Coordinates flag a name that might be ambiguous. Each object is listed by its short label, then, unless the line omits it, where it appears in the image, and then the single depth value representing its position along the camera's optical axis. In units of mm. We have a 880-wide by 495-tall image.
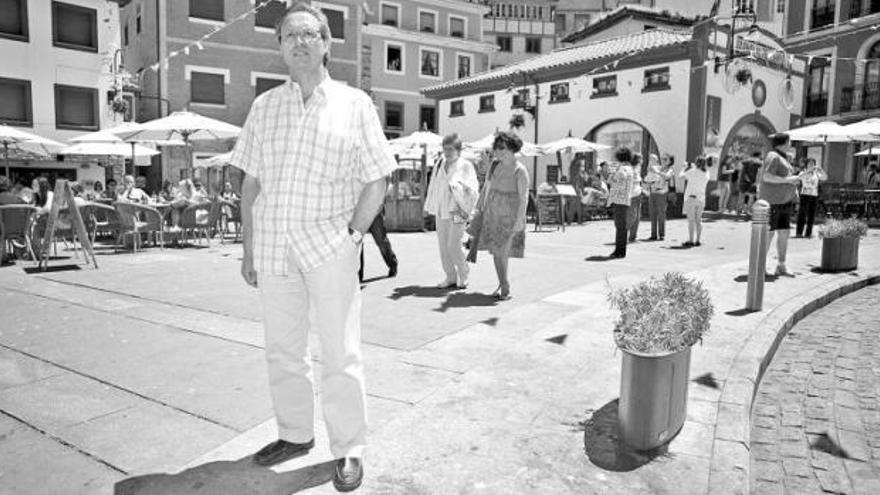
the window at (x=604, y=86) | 23253
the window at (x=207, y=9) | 26984
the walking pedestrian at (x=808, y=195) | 12562
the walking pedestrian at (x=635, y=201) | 11086
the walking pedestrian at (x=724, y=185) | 21469
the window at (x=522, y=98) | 26859
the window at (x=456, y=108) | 30386
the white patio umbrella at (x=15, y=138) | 12677
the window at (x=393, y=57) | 35938
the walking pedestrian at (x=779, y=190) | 7762
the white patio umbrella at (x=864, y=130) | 16125
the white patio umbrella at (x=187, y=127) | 12641
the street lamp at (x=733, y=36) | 18797
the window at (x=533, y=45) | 54750
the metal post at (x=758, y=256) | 5770
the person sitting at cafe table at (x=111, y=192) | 15312
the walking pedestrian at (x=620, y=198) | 9938
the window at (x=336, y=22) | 30641
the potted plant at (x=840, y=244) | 8125
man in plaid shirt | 2615
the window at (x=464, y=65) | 39156
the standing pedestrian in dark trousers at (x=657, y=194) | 12227
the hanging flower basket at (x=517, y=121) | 26109
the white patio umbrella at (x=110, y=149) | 14539
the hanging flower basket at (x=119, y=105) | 21047
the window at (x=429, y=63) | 37219
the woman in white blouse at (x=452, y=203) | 6844
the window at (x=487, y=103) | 28500
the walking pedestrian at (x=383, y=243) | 7508
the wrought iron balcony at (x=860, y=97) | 27766
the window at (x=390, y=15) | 36562
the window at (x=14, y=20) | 20203
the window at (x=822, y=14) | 29353
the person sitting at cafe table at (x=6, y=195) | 9555
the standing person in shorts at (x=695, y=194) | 11273
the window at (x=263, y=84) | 28625
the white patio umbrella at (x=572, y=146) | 19875
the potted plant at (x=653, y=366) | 2922
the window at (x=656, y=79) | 21500
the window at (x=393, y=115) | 35562
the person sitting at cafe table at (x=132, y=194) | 12655
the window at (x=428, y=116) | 36906
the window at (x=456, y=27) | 39062
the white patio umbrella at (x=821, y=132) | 16859
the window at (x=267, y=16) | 28444
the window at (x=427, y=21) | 37969
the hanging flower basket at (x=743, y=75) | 21219
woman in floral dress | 6297
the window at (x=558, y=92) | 25359
